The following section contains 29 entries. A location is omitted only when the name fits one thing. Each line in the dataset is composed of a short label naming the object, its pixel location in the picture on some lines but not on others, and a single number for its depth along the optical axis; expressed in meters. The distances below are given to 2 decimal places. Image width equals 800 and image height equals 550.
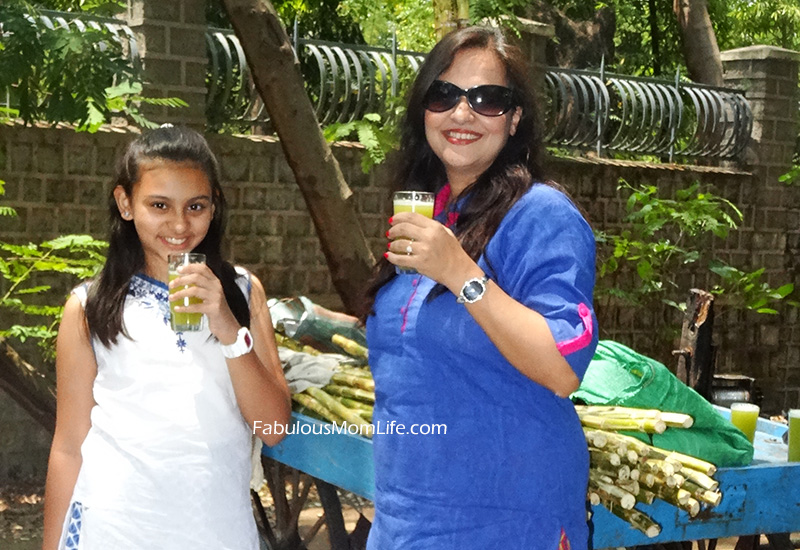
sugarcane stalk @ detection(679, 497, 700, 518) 3.14
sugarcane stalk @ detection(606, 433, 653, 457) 3.20
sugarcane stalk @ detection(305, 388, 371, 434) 3.68
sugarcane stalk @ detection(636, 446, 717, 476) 3.21
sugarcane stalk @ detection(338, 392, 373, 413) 3.85
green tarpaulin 3.35
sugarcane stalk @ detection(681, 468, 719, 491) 3.16
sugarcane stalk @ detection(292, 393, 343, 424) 3.82
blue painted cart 3.19
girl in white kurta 2.57
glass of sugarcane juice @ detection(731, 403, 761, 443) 4.19
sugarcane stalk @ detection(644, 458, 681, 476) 3.14
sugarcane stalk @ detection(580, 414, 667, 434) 3.30
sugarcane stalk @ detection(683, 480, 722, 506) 3.16
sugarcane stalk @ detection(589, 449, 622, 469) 3.18
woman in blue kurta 2.05
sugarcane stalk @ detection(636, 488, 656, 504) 3.16
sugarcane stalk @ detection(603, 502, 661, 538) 3.15
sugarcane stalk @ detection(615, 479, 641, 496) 3.14
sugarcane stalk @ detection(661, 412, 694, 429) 3.33
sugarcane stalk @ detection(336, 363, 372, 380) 4.07
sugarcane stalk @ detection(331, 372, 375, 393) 3.92
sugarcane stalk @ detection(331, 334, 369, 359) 4.50
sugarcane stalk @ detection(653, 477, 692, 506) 3.13
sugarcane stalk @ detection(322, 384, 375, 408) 3.89
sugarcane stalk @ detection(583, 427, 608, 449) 3.26
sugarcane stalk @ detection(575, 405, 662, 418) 3.34
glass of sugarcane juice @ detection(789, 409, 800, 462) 3.79
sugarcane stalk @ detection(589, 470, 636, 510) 3.13
